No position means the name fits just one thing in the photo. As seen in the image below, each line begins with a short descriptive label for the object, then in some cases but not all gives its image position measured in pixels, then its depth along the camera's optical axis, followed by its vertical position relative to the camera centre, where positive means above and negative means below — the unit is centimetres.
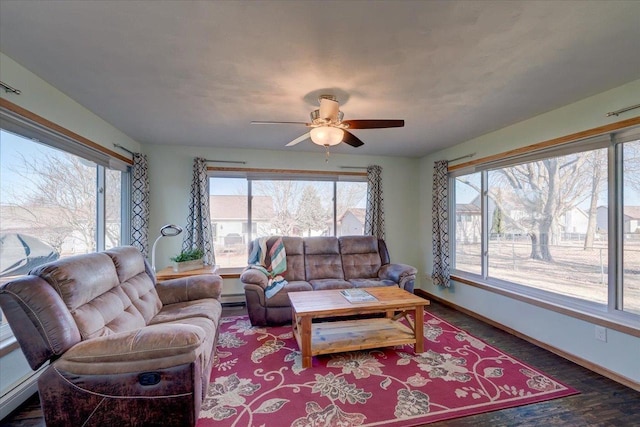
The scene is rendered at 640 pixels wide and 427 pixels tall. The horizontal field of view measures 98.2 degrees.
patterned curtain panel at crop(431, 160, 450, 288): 420 -17
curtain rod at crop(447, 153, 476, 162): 382 +83
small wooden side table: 323 -71
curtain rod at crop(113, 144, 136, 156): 333 +83
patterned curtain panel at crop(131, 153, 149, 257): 369 +14
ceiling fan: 229 +78
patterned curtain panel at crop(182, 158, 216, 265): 407 -5
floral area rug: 188 -135
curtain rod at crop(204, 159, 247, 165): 426 +83
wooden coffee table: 248 -118
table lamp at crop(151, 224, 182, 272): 333 -19
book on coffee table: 276 -84
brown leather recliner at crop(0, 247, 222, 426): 146 -78
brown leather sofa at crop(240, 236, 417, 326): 337 -80
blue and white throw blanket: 374 -59
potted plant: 353 -60
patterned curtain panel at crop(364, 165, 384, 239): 467 +15
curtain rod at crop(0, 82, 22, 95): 183 +86
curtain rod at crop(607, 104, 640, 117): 218 +85
